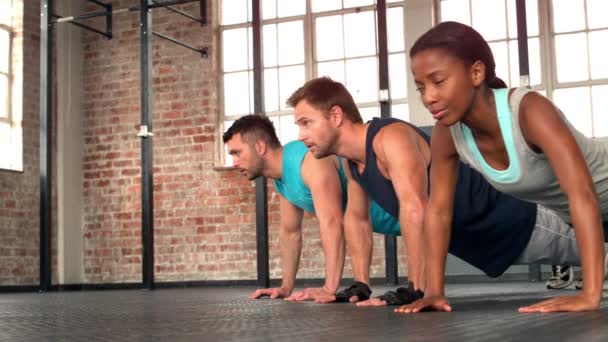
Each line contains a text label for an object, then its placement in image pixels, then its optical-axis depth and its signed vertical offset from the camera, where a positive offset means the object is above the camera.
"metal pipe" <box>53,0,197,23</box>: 6.16 +1.57
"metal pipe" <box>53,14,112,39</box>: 7.80 +1.74
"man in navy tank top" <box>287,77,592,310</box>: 2.71 +0.07
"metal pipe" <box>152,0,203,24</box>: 7.61 +1.83
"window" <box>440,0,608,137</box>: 6.95 +1.24
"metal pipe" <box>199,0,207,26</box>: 8.10 +1.91
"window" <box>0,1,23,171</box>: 7.69 +1.05
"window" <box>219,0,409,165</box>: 7.59 +1.48
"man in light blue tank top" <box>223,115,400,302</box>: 3.27 +0.11
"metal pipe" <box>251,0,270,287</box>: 5.82 +0.23
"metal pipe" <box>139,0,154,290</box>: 6.11 +0.41
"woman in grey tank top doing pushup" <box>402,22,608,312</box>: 1.91 +0.15
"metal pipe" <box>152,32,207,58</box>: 7.65 +1.56
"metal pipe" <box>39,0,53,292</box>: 6.27 +0.45
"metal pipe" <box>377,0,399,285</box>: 5.57 +0.77
